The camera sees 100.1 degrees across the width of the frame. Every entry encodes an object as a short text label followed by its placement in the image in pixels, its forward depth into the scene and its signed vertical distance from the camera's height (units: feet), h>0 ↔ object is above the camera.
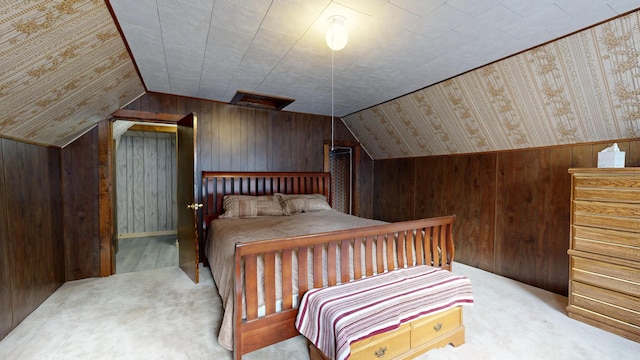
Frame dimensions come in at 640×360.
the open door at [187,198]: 9.92 -1.04
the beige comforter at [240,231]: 5.91 -1.91
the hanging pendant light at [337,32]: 6.29 +3.31
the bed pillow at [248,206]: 11.47 -1.52
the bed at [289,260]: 5.64 -2.27
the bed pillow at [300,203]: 12.44 -1.51
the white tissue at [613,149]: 7.40 +0.61
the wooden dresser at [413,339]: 5.15 -3.56
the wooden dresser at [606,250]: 6.98 -2.21
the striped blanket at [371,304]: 4.93 -2.75
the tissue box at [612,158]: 7.39 +0.35
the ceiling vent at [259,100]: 12.18 +3.45
